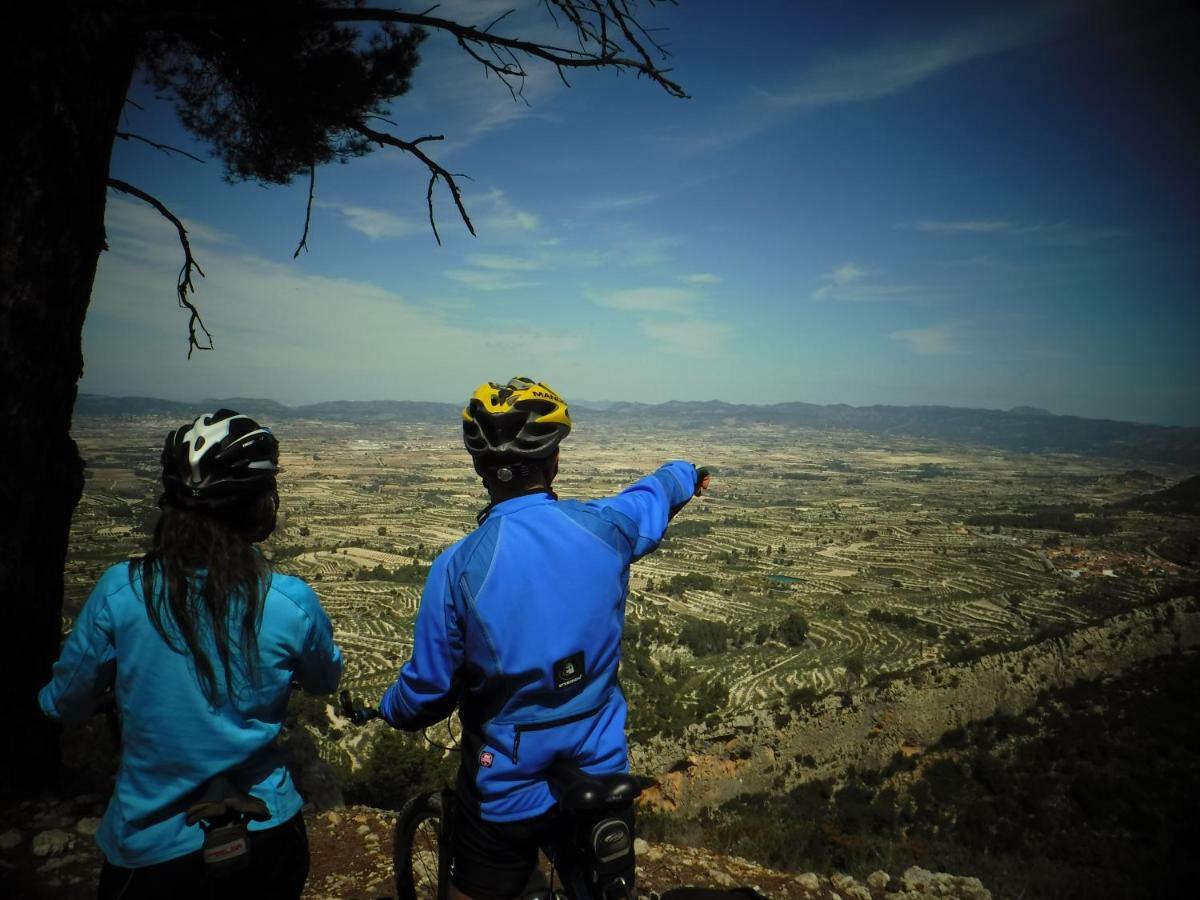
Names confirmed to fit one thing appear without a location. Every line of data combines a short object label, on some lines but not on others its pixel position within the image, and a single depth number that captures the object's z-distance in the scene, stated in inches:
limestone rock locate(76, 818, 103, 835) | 116.6
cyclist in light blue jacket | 60.8
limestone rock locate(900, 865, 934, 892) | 181.6
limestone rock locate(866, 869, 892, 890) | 180.6
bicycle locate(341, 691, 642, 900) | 64.5
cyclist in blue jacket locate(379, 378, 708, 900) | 65.2
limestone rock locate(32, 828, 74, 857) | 111.6
